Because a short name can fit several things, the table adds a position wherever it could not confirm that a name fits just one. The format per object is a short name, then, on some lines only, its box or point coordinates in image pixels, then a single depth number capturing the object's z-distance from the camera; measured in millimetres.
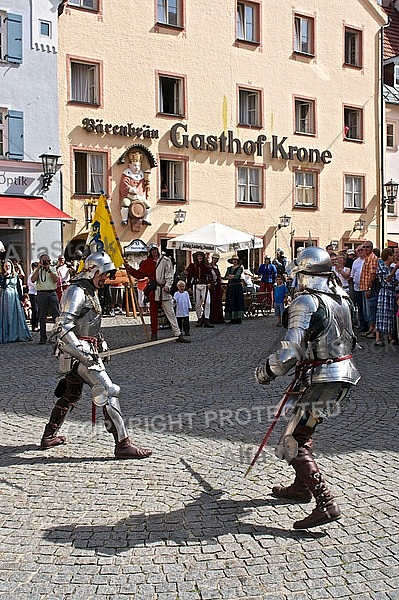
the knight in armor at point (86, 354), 5930
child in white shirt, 14516
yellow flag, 13141
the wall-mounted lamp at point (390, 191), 29128
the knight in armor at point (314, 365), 4457
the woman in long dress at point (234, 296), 17531
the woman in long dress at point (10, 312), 14133
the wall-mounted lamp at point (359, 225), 29031
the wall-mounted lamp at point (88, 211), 21359
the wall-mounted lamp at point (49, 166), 20014
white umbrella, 18047
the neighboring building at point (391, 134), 30781
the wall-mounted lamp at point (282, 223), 26370
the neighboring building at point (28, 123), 20000
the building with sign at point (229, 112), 22156
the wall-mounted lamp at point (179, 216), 23422
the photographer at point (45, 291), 13430
